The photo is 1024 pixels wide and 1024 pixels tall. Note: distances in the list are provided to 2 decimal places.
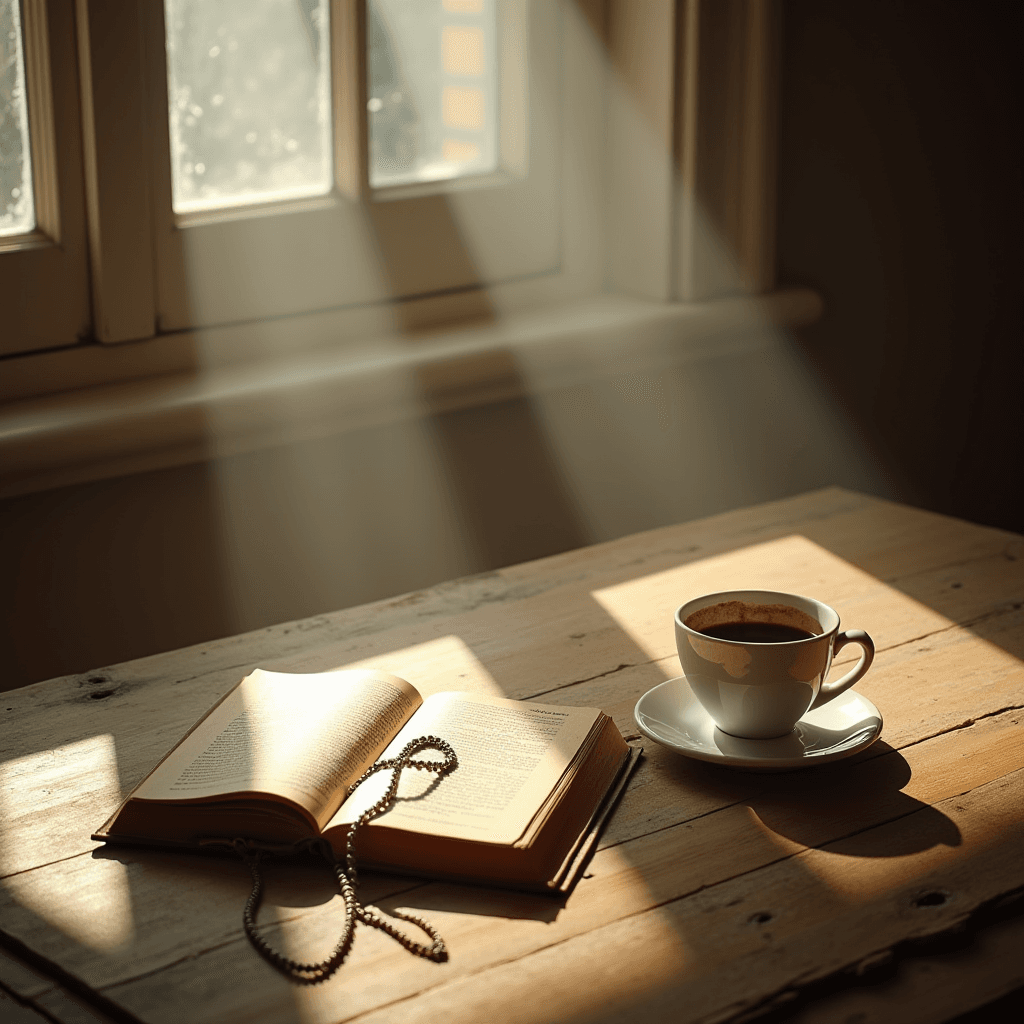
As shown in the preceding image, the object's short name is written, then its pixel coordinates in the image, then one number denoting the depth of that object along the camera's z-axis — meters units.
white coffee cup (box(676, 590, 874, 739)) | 0.85
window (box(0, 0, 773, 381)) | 1.40
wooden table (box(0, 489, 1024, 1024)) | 0.66
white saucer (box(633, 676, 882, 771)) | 0.85
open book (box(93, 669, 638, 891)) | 0.76
